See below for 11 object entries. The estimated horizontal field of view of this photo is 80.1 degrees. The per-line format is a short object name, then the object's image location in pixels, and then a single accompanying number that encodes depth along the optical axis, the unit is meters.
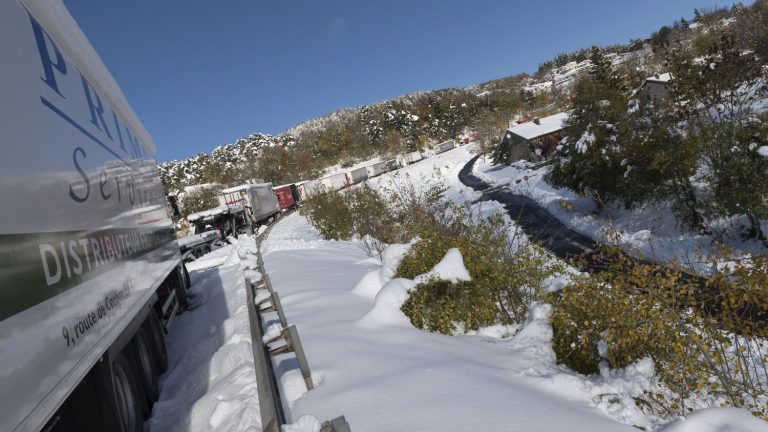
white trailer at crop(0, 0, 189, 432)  2.36
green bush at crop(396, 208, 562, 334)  7.21
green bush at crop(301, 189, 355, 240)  23.11
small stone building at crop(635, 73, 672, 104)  37.85
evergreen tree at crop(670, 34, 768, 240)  19.05
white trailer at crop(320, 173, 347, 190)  72.94
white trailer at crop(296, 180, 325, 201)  60.75
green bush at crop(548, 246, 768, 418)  5.14
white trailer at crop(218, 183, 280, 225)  33.41
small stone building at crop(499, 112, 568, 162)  51.47
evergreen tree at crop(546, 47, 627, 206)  24.66
